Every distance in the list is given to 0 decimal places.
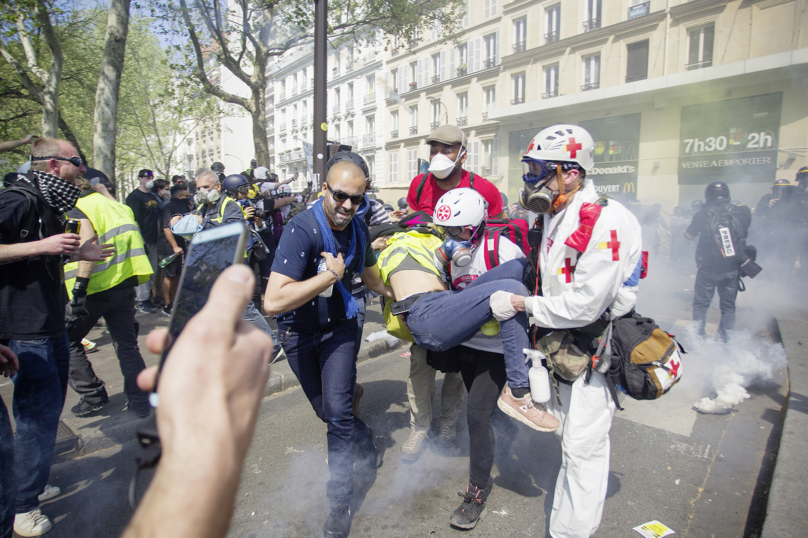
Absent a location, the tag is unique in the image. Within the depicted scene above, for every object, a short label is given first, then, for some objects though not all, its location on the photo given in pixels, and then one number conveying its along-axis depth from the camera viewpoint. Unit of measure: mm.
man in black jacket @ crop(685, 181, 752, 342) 5246
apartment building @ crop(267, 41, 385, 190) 35688
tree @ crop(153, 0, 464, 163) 12320
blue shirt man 2324
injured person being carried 2279
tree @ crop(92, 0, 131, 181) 6625
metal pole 6305
